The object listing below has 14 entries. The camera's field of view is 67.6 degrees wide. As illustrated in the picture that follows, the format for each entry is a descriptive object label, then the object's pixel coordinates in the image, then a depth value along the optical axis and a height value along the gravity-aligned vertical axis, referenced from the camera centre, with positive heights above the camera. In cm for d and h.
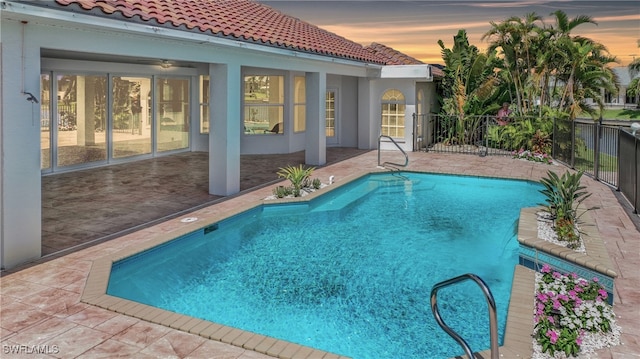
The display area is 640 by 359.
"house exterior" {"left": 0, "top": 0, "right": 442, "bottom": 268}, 716 +195
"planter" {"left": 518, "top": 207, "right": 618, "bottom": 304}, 688 -163
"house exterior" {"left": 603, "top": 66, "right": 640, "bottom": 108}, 6671 +747
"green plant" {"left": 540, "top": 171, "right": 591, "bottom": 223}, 934 -94
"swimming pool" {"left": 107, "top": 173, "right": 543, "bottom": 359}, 601 -200
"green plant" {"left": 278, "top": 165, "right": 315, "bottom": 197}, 1283 -72
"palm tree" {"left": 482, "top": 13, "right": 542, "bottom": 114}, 2102 +473
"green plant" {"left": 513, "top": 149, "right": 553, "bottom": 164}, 1958 -14
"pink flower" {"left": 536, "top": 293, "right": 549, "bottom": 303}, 604 -185
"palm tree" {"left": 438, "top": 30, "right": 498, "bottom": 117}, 2377 +389
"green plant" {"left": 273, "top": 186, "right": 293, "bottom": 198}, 1252 -103
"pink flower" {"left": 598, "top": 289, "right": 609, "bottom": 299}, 606 -179
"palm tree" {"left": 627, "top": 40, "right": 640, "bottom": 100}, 4763 +731
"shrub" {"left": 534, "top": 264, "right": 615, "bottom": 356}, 514 -194
